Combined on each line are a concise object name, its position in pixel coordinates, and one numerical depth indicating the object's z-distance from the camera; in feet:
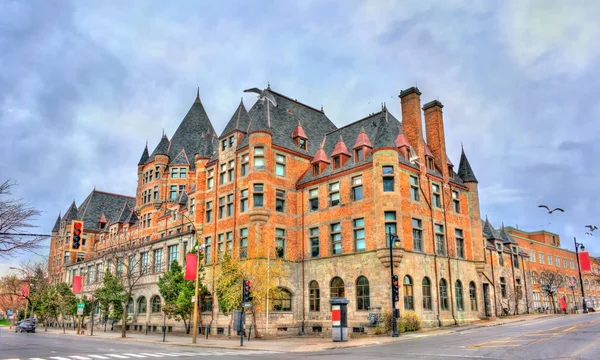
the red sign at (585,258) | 187.73
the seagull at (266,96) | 165.58
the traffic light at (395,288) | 104.17
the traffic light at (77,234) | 68.48
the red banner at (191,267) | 108.47
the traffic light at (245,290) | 101.24
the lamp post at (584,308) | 199.74
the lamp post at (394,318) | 102.78
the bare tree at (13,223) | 49.49
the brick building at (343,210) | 127.03
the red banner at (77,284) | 175.89
